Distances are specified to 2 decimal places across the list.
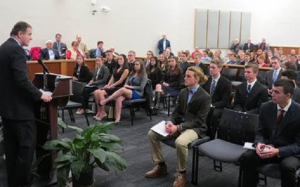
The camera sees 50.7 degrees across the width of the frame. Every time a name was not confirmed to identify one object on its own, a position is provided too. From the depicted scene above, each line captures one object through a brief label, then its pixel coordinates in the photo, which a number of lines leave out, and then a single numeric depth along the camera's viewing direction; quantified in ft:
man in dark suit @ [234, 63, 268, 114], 14.16
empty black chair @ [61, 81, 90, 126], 17.41
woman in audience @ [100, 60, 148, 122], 19.21
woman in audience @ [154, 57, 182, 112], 21.34
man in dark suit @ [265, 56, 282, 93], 19.45
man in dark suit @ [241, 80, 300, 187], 9.06
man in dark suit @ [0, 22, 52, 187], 9.29
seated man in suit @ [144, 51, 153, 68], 26.65
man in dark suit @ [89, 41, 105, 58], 34.58
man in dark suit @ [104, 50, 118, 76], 24.53
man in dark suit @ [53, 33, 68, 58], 33.42
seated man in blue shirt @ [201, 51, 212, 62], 33.28
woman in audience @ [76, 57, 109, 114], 21.97
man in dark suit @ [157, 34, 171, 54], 43.09
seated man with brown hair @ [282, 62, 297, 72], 15.81
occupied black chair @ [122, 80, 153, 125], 19.09
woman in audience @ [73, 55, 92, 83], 23.03
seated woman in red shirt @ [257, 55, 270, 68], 25.63
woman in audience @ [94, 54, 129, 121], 20.44
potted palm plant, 9.59
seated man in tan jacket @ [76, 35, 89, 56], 35.46
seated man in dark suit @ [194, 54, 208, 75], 23.73
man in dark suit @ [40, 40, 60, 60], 31.45
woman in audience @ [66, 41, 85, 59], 30.78
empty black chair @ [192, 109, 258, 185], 10.23
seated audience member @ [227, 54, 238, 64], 30.96
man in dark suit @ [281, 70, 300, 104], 13.14
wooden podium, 10.33
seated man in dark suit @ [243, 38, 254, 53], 51.23
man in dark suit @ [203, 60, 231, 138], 15.14
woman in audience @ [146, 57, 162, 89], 22.70
